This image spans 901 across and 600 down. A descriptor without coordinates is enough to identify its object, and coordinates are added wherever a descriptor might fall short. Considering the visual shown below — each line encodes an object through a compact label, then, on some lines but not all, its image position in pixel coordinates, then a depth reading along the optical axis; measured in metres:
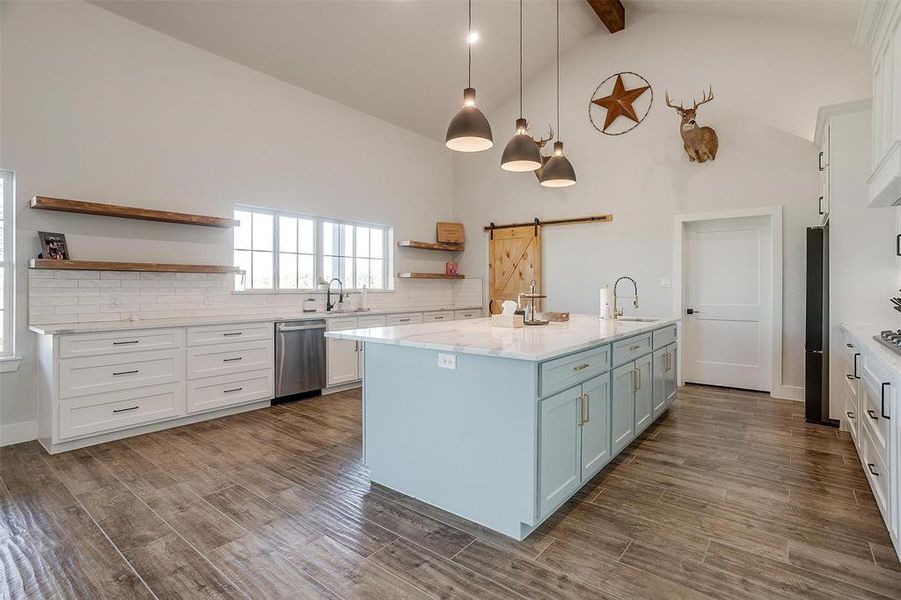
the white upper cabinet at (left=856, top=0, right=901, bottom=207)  2.40
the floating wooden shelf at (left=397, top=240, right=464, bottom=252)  6.60
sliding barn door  6.58
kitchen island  2.14
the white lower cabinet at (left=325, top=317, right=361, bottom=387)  5.11
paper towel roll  4.00
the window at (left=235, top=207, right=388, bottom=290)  5.08
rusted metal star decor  5.68
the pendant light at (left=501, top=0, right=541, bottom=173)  3.05
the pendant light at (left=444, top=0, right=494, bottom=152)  2.71
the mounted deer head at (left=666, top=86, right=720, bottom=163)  4.93
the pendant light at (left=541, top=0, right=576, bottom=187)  3.56
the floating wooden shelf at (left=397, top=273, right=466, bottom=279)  6.63
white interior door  5.07
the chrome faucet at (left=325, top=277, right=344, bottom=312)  5.55
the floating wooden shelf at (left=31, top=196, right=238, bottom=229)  3.49
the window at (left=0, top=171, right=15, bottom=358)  3.55
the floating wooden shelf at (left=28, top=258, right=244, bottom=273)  3.47
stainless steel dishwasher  4.66
